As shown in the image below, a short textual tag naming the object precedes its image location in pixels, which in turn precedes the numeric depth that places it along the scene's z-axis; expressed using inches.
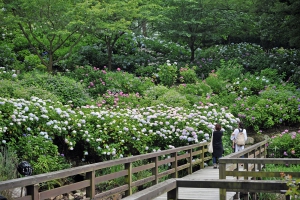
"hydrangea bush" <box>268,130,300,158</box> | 581.9
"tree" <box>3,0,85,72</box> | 726.5
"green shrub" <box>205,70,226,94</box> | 781.3
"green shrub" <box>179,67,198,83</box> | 836.6
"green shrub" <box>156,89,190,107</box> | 652.7
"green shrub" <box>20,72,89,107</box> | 602.9
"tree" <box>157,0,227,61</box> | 930.7
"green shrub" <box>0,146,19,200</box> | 354.6
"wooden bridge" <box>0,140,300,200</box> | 183.6
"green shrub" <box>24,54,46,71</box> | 816.3
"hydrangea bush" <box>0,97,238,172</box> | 403.5
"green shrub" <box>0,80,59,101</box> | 519.8
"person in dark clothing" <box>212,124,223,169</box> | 501.4
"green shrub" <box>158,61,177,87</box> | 829.2
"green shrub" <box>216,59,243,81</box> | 817.5
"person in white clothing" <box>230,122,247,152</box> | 532.4
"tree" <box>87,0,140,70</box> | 765.9
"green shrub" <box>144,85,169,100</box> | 708.7
